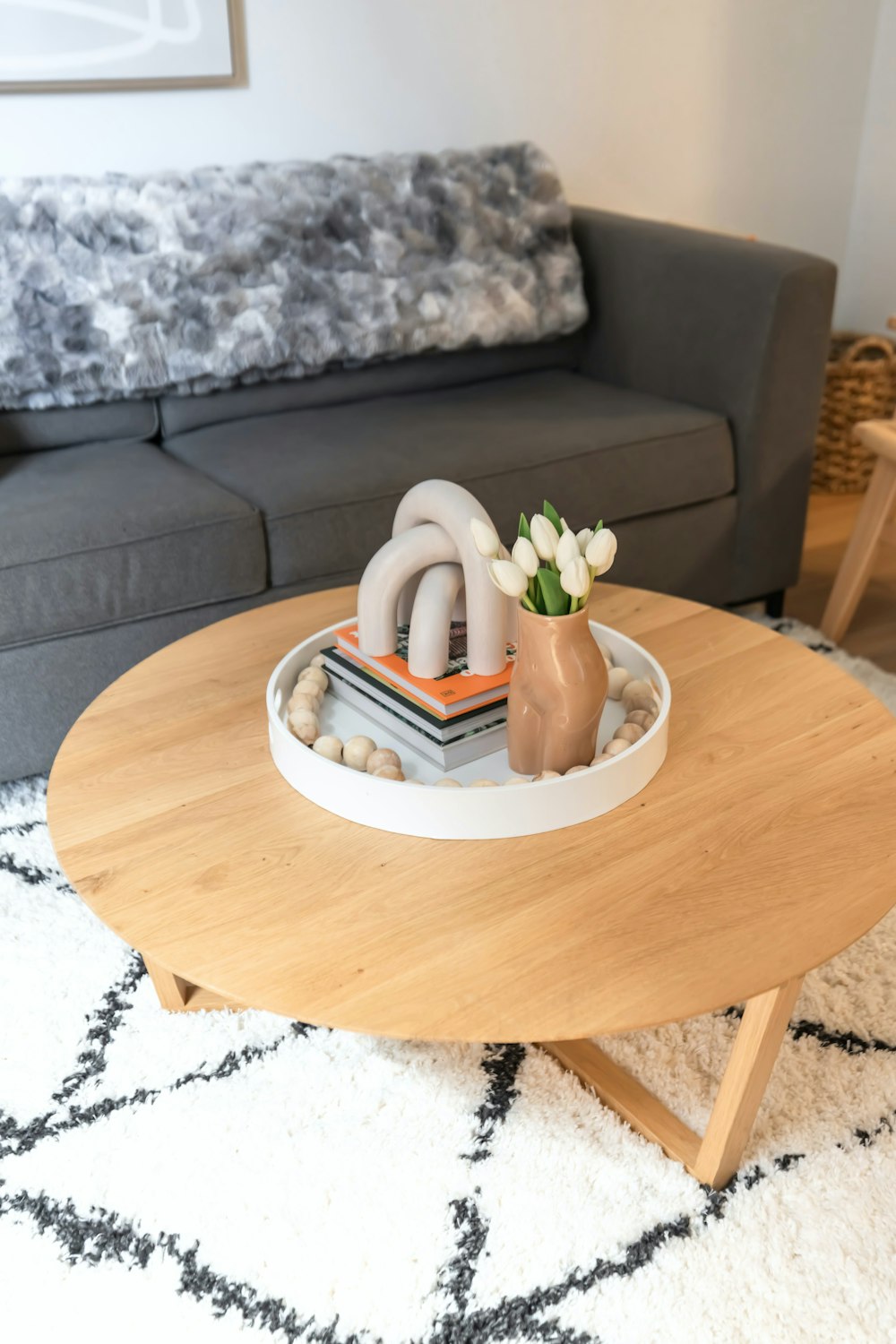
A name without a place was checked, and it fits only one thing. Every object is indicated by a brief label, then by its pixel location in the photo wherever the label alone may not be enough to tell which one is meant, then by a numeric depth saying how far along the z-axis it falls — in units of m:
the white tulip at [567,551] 1.13
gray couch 1.85
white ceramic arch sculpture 1.26
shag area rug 1.10
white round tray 1.13
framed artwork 2.23
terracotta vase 1.17
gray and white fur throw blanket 2.15
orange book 1.26
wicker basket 3.09
